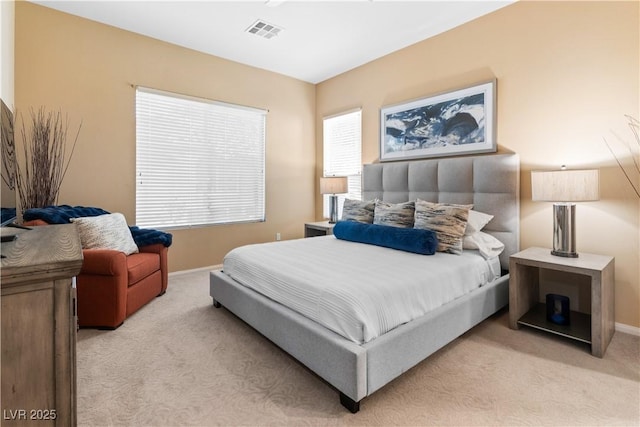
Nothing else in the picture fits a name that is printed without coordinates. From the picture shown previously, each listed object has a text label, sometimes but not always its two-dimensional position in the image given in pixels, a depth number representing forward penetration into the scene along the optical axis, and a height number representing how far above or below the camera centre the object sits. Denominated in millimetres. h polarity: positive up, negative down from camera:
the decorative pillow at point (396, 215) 3057 -23
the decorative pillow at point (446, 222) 2627 -88
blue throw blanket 2506 -34
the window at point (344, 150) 4555 +980
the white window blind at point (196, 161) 3703 +683
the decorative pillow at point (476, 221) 2803 -79
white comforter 1667 -442
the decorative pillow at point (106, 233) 2586 -179
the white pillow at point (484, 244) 2689 -281
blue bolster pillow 2527 -215
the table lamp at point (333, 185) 4320 +390
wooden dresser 773 -335
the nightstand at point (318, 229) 4174 -233
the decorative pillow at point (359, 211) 3478 +19
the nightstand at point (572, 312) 2078 -648
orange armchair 2395 -601
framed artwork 3150 +1005
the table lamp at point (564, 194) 2232 +138
